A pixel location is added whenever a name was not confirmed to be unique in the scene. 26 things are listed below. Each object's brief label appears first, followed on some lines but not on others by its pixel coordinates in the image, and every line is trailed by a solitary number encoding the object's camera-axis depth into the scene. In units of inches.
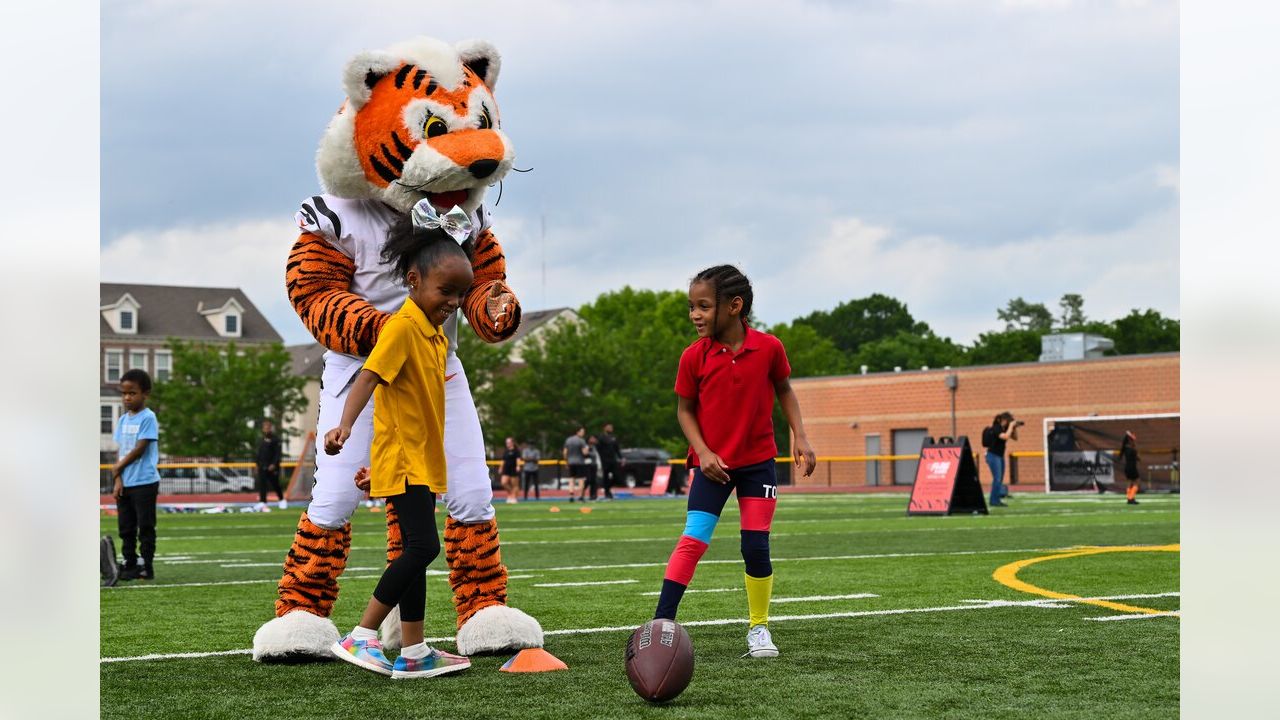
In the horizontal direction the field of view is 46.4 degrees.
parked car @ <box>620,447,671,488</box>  2030.0
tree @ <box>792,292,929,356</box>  4345.5
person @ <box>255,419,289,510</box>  1077.1
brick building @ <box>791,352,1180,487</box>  1996.8
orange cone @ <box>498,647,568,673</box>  222.2
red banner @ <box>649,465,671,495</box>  1584.6
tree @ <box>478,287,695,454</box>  2615.7
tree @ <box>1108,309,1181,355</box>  3420.3
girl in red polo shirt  239.8
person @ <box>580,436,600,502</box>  1332.4
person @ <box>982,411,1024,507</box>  965.8
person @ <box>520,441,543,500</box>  1376.7
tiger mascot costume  239.1
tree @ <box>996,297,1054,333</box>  4901.6
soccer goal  1421.0
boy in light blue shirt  431.2
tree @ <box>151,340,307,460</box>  2600.9
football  189.6
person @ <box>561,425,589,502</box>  1373.4
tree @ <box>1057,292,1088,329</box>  4845.0
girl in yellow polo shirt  211.6
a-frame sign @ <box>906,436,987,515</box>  832.9
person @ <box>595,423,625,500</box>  1380.4
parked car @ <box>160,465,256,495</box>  1891.0
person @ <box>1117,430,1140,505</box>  1015.0
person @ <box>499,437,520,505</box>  1296.8
